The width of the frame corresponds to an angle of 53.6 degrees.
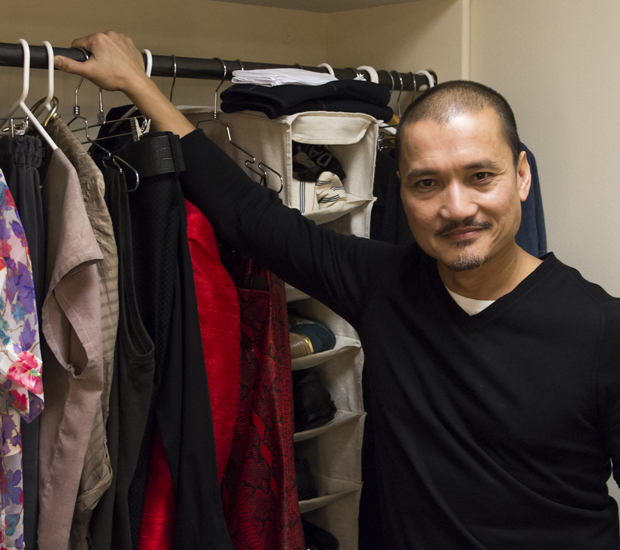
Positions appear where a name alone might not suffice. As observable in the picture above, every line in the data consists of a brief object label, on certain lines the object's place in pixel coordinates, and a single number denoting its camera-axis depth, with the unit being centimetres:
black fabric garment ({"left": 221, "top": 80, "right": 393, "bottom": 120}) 126
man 101
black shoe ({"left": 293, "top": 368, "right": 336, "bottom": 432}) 147
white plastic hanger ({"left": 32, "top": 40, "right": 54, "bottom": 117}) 106
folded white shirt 129
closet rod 109
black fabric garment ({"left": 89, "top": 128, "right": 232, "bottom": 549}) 110
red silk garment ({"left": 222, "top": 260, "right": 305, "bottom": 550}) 129
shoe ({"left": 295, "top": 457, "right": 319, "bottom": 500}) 153
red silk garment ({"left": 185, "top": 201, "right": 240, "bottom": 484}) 116
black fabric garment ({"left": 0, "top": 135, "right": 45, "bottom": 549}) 96
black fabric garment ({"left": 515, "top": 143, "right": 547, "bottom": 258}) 157
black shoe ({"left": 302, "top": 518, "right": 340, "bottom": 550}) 162
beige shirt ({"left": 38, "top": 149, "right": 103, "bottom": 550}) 95
